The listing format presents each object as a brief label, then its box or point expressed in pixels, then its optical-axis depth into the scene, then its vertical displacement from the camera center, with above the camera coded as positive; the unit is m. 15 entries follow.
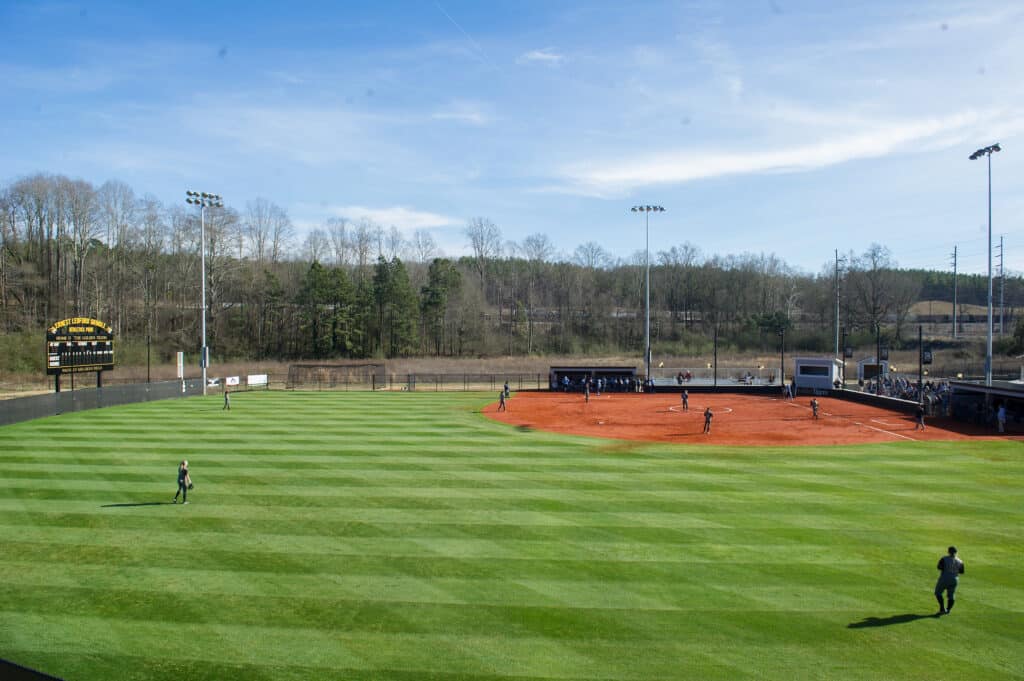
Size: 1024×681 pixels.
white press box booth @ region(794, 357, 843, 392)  51.72 -2.73
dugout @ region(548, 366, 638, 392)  57.00 -3.36
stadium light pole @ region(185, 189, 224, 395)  53.28 +11.39
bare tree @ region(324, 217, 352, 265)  111.69 +14.95
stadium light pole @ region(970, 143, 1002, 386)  40.68 +11.53
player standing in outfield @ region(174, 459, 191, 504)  19.61 -4.19
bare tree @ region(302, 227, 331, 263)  110.75 +14.64
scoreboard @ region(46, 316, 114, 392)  43.41 -0.61
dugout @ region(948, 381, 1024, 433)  33.53 -3.37
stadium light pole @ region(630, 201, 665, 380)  57.83 +6.85
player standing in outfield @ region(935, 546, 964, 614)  11.73 -4.20
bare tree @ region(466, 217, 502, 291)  124.61 +15.77
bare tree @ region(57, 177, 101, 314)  82.94 +15.18
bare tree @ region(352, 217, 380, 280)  110.69 +15.05
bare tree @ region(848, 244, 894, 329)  114.06 +8.62
